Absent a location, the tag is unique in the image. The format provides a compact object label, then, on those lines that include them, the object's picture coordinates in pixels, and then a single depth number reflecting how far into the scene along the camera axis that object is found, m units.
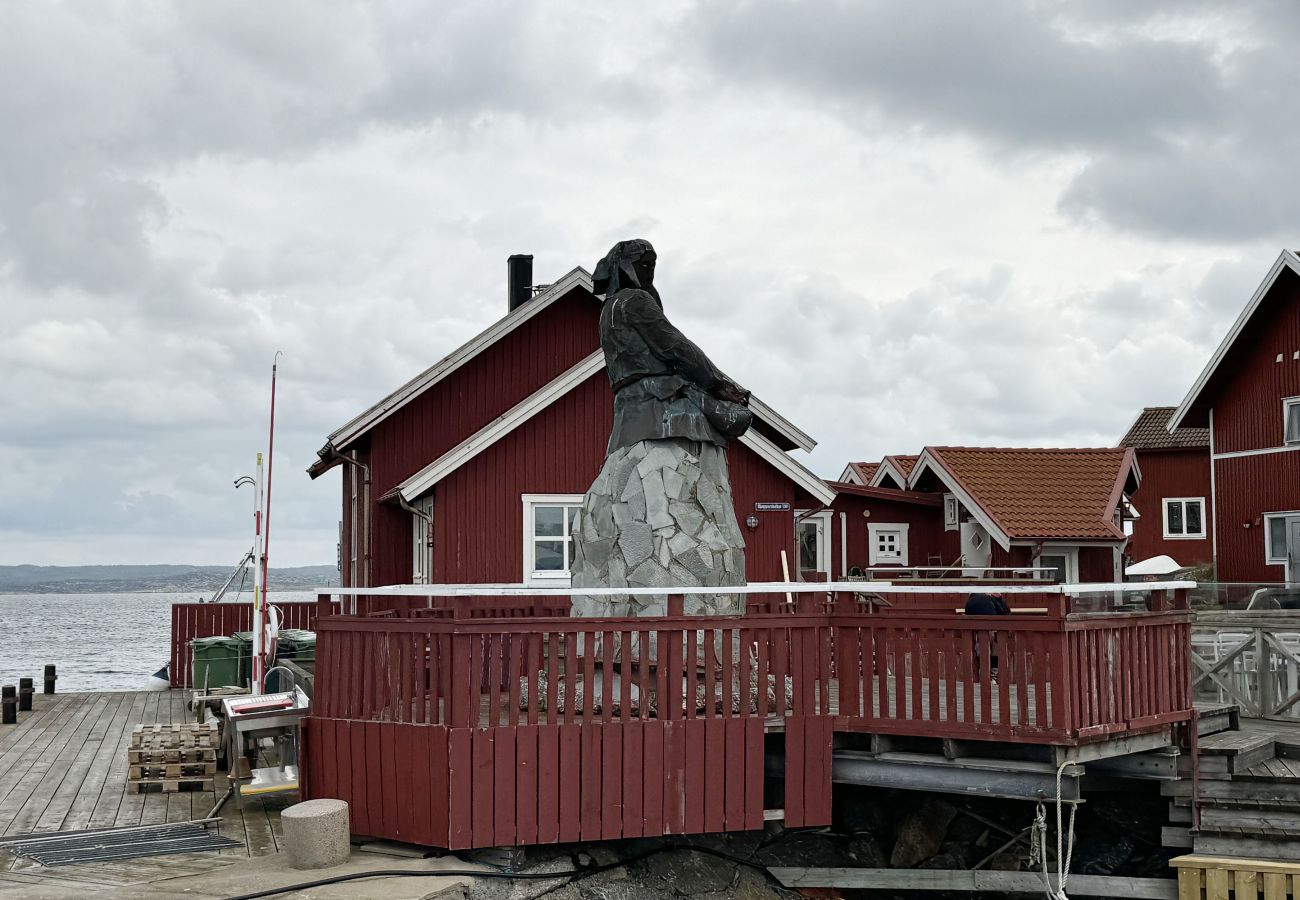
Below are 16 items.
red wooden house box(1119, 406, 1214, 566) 44.84
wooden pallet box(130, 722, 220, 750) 12.60
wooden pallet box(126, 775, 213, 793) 12.08
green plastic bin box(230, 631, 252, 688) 20.50
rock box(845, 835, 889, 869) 11.35
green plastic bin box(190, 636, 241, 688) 20.36
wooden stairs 10.23
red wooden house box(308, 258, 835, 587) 19.20
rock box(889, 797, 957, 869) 11.36
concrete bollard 9.27
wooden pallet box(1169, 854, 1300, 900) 9.72
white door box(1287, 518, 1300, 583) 32.53
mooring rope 10.00
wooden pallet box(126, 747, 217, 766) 12.28
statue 12.03
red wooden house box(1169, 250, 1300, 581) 32.22
